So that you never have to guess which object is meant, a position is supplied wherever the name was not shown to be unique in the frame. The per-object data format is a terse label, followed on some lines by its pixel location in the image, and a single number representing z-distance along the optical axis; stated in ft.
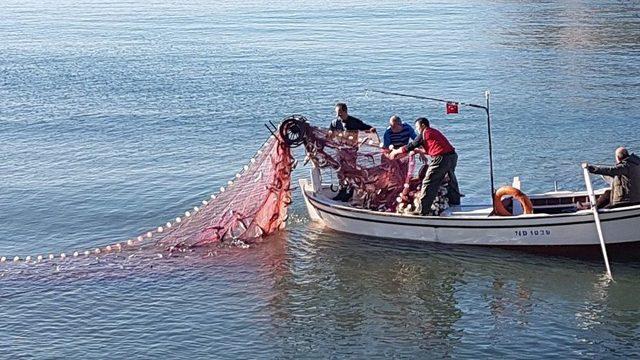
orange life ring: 57.26
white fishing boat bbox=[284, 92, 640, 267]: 55.31
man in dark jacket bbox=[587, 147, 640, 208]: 54.90
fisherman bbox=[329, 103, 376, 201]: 62.98
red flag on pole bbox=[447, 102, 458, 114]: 59.11
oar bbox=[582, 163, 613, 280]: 53.98
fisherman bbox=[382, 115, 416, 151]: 62.23
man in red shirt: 58.75
